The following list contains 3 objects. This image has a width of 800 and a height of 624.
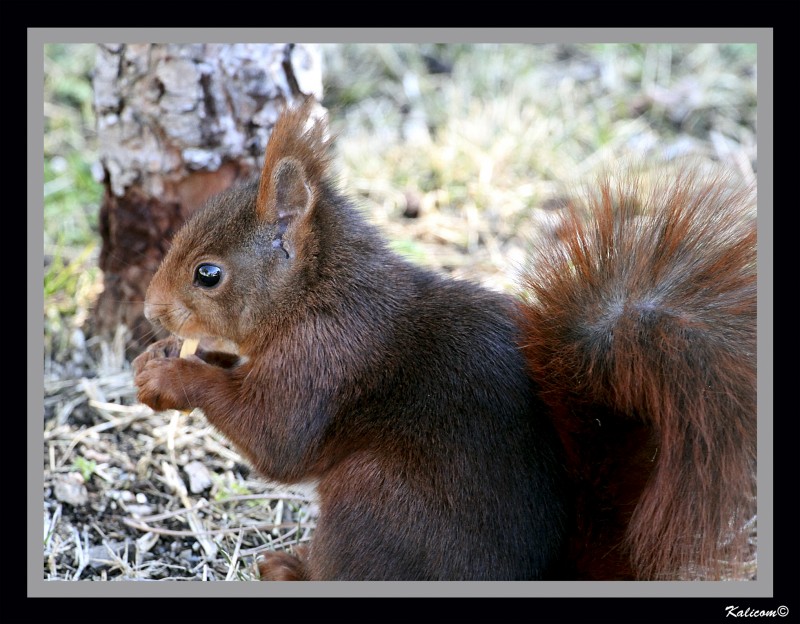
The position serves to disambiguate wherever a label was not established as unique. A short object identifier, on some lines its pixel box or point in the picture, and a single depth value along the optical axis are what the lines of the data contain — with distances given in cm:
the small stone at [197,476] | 593
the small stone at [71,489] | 564
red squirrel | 400
